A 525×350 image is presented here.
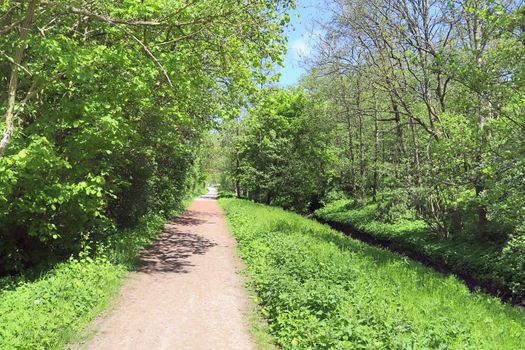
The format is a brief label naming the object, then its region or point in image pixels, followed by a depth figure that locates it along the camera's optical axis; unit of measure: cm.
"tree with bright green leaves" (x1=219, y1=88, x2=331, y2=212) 2923
